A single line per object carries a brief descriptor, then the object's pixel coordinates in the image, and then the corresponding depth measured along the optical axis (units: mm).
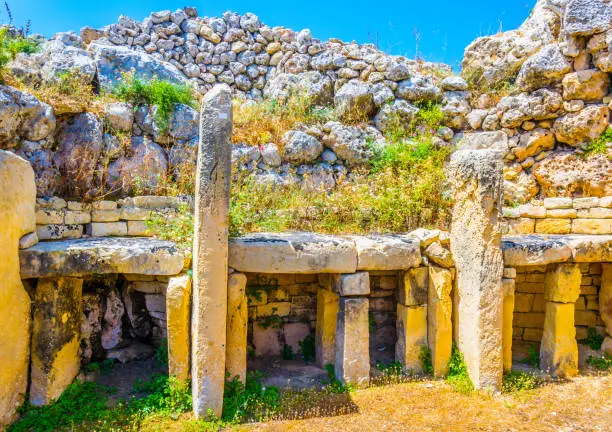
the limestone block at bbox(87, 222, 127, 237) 5711
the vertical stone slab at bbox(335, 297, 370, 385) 4512
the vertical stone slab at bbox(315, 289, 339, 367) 5086
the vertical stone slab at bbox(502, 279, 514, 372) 4863
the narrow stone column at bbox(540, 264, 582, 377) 5016
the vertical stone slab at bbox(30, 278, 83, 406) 4016
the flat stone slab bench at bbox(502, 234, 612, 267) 4812
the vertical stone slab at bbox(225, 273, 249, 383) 4246
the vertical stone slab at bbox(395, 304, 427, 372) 4867
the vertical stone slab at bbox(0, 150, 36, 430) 3744
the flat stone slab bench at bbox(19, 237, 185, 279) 3984
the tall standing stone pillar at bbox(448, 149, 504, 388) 4453
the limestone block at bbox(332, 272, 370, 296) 4500
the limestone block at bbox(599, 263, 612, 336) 5727
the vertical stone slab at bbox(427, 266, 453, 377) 4770
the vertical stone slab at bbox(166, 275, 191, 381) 3992
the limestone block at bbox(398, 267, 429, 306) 4840
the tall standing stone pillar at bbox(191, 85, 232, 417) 3834
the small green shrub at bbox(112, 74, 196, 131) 7368
